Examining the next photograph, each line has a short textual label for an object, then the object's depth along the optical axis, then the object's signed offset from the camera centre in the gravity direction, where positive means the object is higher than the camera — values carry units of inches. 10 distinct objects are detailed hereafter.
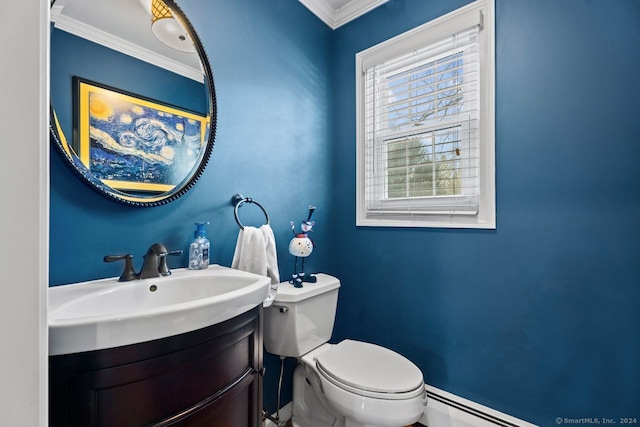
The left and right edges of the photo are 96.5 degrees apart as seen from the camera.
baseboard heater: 51.5 -37.7
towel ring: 52.2 +2.5
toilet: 42.1 -26.1
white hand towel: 49.3 -6.8
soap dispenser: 45.3 -5.7
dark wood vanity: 23.0 -15.6
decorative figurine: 59.8 -7.0
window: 54.6 +19.4
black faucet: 37.6 -6.9
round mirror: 36.3 +16.9
